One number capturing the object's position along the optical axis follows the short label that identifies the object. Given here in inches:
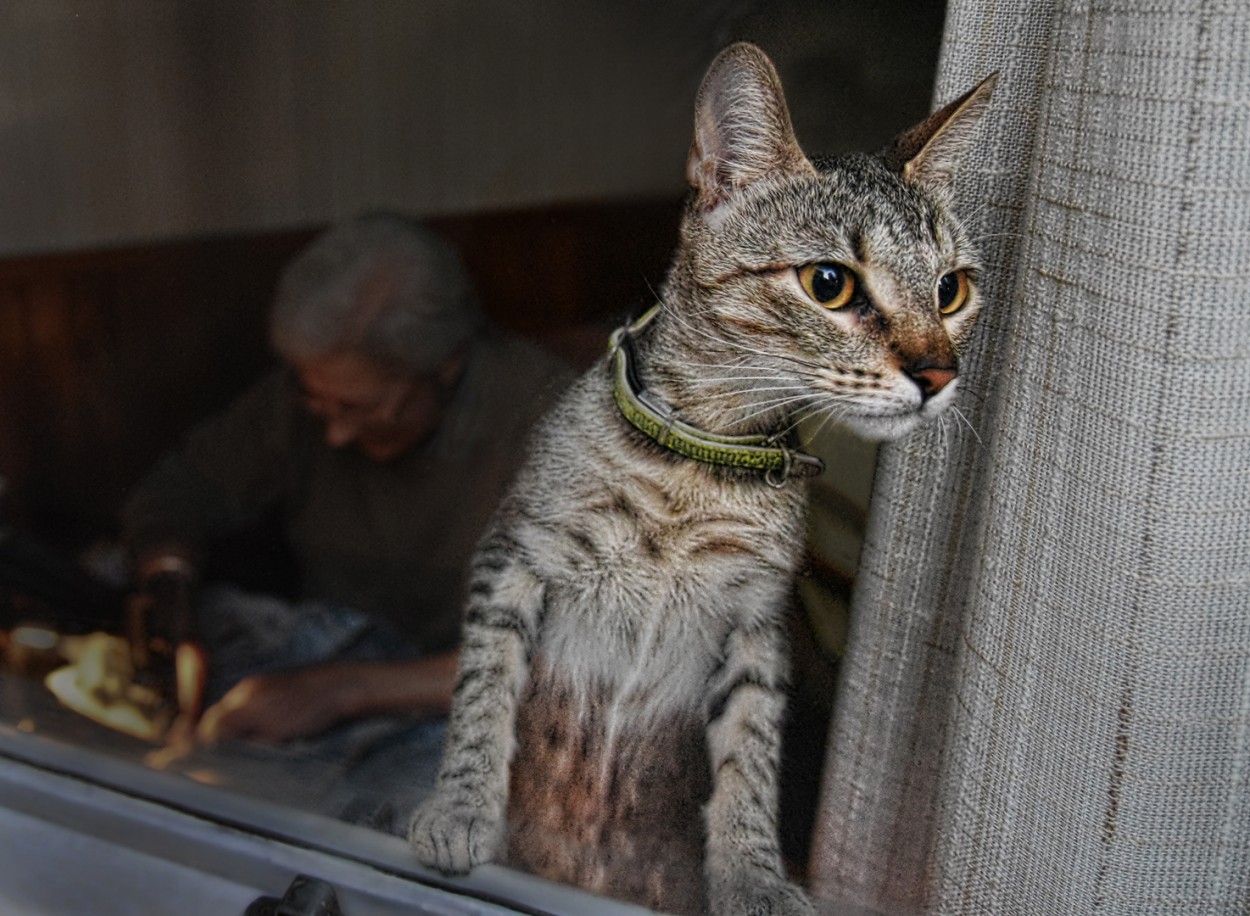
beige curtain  21.8
